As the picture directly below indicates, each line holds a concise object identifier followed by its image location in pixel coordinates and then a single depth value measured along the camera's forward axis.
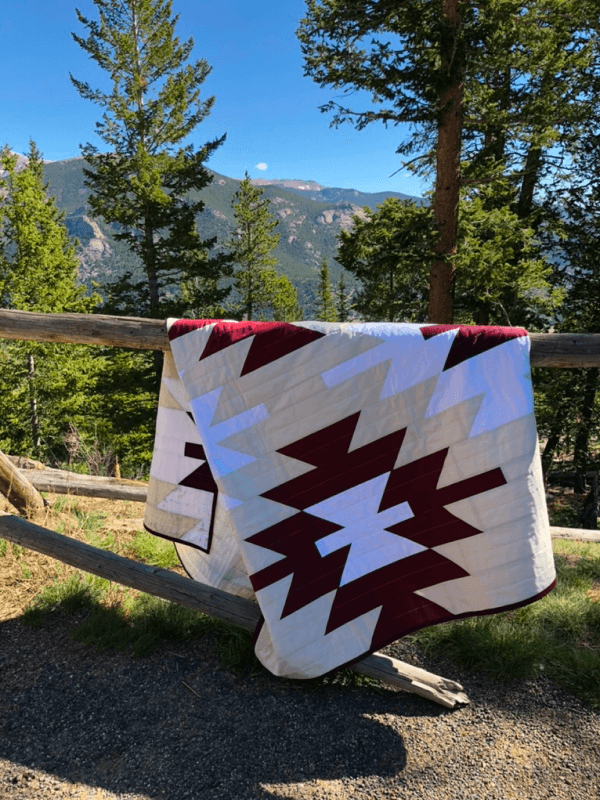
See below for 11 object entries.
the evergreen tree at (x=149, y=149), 14.95
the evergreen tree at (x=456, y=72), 8.83
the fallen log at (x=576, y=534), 5.05
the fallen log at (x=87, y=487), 4.79
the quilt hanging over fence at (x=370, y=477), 2.23
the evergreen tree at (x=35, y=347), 15.44
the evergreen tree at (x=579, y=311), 12.65
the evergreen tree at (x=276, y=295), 27.34
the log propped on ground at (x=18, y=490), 3.78
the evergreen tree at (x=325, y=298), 43.88
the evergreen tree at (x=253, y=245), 26.94
